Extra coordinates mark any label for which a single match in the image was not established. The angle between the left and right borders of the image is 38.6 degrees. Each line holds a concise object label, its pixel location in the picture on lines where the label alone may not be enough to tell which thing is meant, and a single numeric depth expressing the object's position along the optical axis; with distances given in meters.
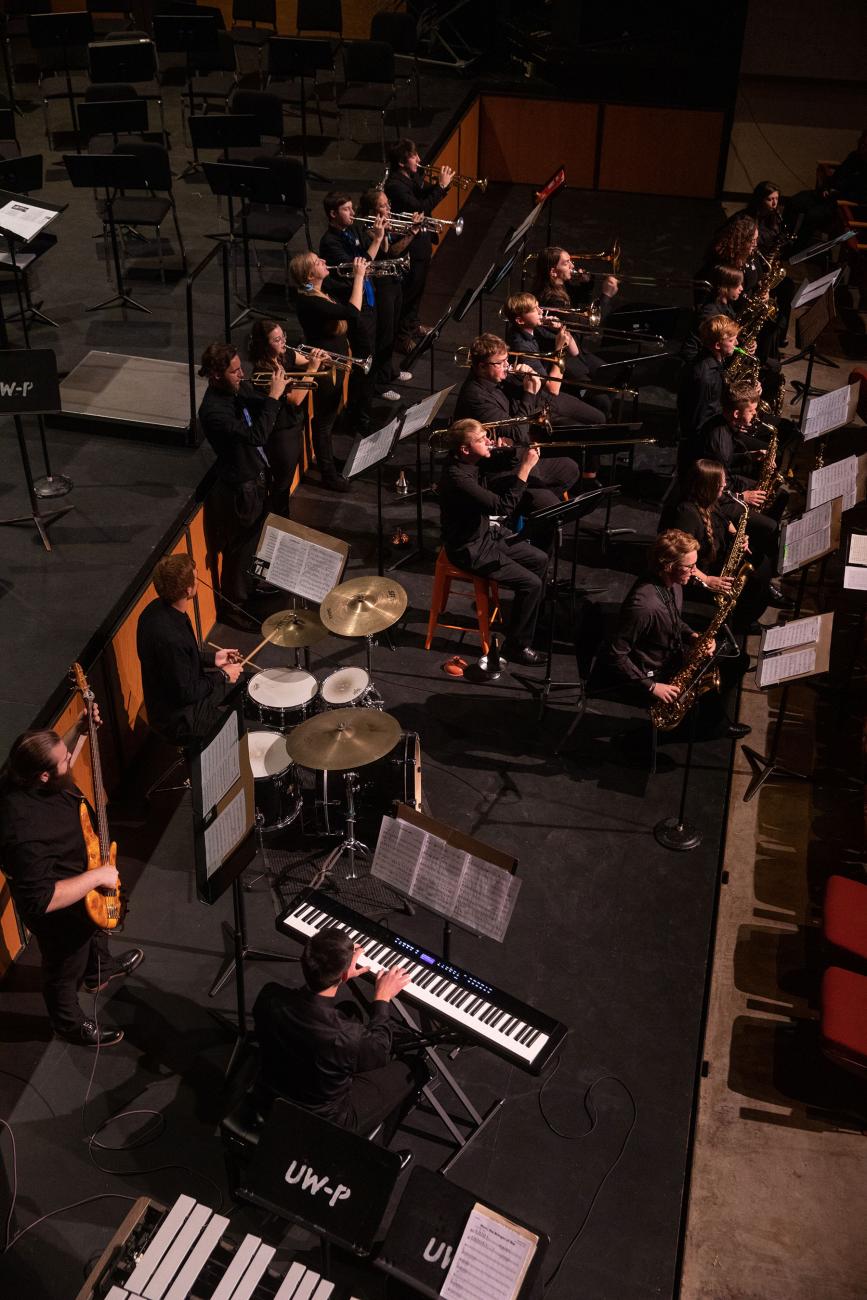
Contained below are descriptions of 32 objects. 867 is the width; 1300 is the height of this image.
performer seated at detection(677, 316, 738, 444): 7.92
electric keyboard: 4.59
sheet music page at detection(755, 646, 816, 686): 5.92
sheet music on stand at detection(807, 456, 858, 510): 7.00
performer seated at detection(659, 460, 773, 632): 6.88
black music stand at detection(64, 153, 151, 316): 8.61
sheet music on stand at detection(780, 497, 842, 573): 6.64
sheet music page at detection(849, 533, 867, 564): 6.59
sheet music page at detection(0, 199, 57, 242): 7.31
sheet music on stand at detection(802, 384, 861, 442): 7.91
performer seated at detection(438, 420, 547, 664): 6.79
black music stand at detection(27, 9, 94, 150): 10.78
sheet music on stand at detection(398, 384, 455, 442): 6.99
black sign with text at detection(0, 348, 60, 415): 6.27
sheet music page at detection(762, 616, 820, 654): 6.02
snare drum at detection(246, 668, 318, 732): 5.97
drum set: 5.83
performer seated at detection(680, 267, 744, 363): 8.68
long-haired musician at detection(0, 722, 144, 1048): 4.72
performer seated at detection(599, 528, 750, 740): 6.17
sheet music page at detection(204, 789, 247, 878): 4.33
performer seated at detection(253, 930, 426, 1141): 4.20
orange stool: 7.08
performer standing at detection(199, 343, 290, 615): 6.98
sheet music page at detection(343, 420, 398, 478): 6.71
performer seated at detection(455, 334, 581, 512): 7.46
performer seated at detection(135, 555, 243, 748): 5.80
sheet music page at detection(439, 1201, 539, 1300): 3.76
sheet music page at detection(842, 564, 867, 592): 6.34
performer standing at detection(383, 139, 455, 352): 9.79
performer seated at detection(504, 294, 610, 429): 8.12
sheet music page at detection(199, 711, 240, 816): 4.41
